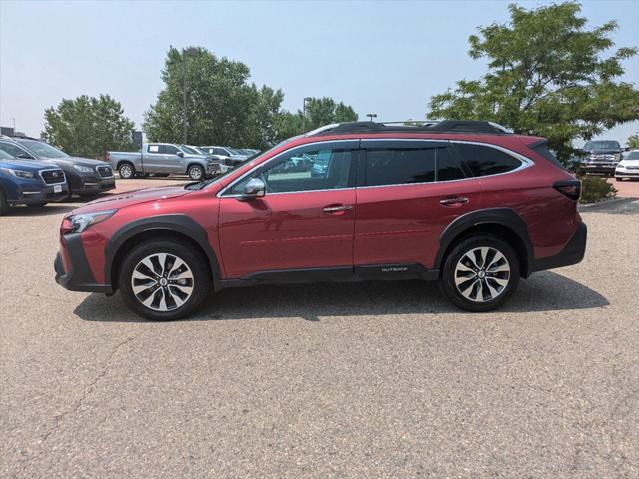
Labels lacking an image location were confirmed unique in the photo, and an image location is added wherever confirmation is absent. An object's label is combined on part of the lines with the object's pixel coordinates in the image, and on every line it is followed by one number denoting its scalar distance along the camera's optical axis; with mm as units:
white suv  21641
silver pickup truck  22953
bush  12797
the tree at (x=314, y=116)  84938
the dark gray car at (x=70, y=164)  12367
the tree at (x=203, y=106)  48531
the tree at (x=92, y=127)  60156
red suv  4293
